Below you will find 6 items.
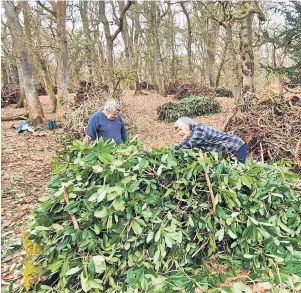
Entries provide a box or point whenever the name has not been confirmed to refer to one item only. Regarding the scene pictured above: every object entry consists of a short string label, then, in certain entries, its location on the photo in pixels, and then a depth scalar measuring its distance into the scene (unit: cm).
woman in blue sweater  486
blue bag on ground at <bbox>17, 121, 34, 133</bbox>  1023
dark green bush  1307
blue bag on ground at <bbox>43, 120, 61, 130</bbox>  1042
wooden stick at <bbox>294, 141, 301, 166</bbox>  486
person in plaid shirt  350
